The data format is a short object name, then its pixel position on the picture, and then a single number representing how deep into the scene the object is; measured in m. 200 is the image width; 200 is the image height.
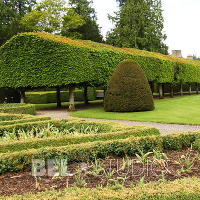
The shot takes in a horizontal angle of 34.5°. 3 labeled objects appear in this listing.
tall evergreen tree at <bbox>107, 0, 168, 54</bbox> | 48.78
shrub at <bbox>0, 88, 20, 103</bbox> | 30.30
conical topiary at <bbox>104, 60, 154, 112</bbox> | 21.33
